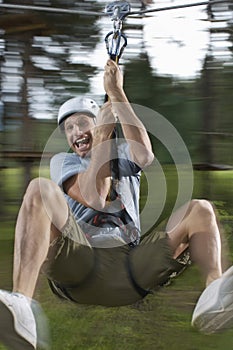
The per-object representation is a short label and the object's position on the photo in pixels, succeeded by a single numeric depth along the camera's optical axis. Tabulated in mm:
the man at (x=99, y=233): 4133
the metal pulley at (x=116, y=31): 4181
